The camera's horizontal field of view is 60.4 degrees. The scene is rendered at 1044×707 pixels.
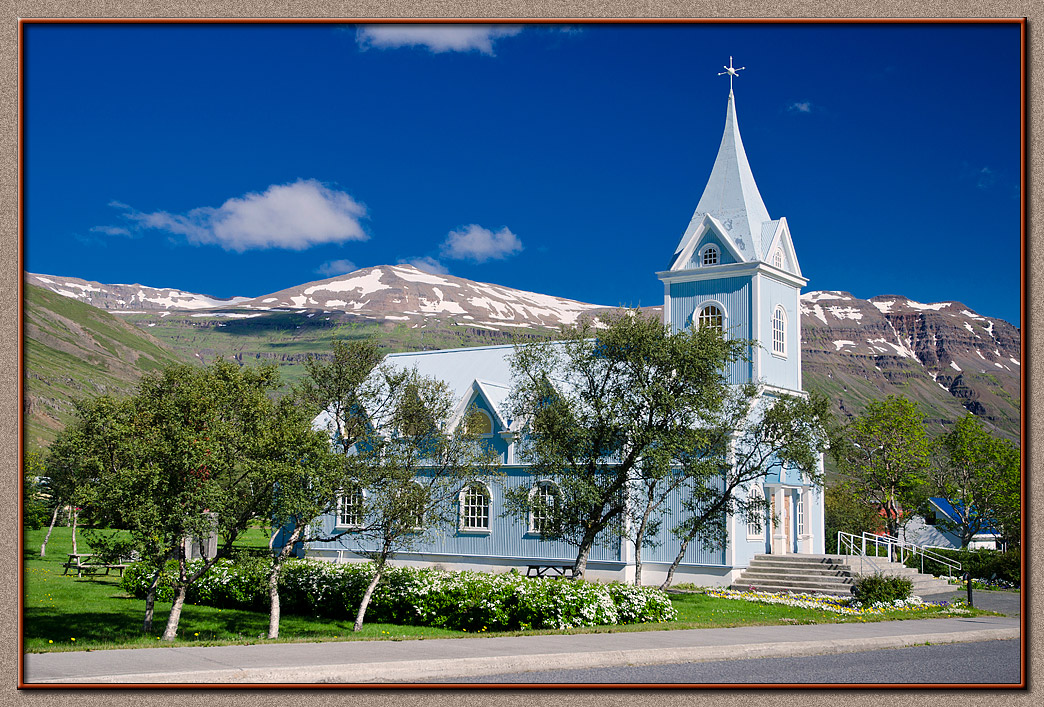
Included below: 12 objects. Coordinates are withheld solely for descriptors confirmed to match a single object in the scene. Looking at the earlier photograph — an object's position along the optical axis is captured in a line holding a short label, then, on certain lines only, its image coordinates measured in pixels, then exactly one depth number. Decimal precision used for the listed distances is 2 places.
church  28.72
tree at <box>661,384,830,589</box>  21.98
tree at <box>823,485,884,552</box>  45.88
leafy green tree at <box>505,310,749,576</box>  19.97
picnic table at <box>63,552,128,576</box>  24.80
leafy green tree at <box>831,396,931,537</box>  40.12
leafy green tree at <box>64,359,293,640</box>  13.77
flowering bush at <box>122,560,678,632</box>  16.27
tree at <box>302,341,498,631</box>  17.06
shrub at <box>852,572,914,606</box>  22.52
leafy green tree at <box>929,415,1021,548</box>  37.69
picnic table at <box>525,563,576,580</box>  26.39
